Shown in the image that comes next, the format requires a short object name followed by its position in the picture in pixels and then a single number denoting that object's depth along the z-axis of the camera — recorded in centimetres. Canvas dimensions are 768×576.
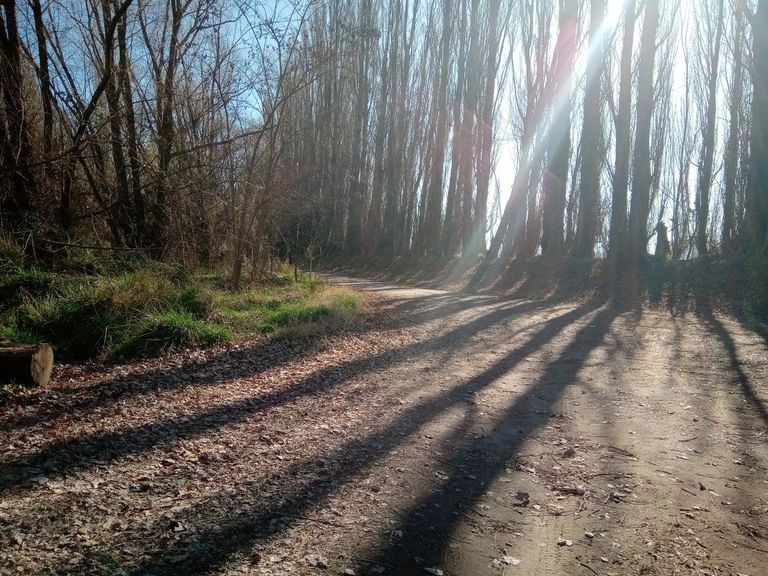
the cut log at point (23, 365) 511
